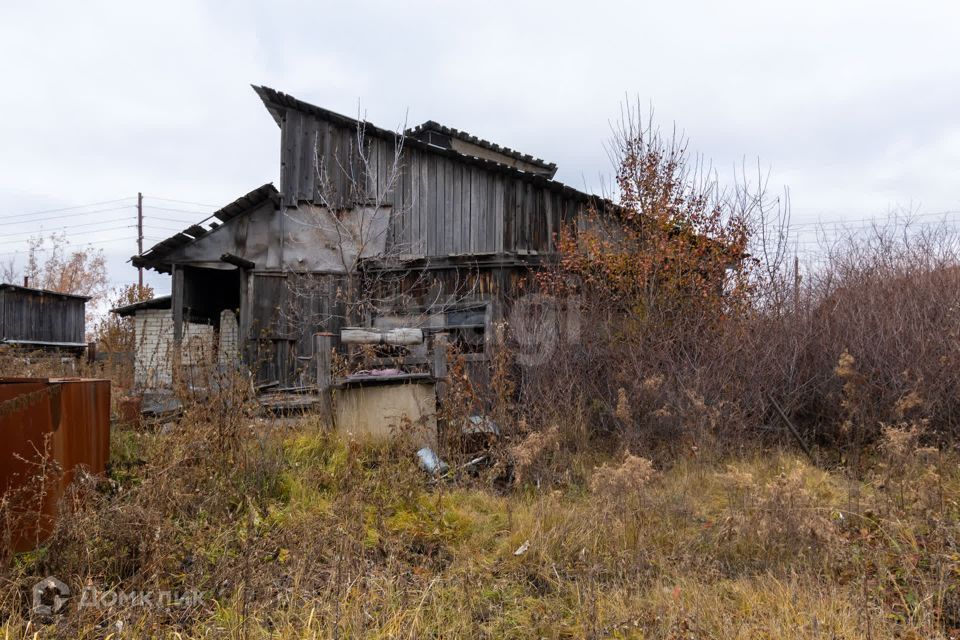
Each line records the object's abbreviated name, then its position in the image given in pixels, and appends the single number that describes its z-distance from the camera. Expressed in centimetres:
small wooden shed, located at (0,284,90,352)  2148
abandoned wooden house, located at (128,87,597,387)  1223
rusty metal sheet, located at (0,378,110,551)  366
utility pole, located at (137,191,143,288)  3841
